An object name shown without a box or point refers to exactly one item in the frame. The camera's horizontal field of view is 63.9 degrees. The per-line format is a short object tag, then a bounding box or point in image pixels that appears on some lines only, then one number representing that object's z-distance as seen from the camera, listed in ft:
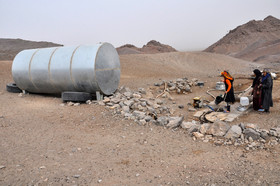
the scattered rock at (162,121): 20.82
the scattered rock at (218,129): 18.46
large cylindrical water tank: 27.43
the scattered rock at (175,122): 20.35
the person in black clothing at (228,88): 25.46
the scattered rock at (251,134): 17.38
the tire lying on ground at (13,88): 34.86
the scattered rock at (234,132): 17.81
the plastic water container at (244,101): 26.27
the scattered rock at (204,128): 19.10
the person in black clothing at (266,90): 23.98
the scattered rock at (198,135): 18.58
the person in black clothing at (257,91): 24.89
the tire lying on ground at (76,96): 27.57
